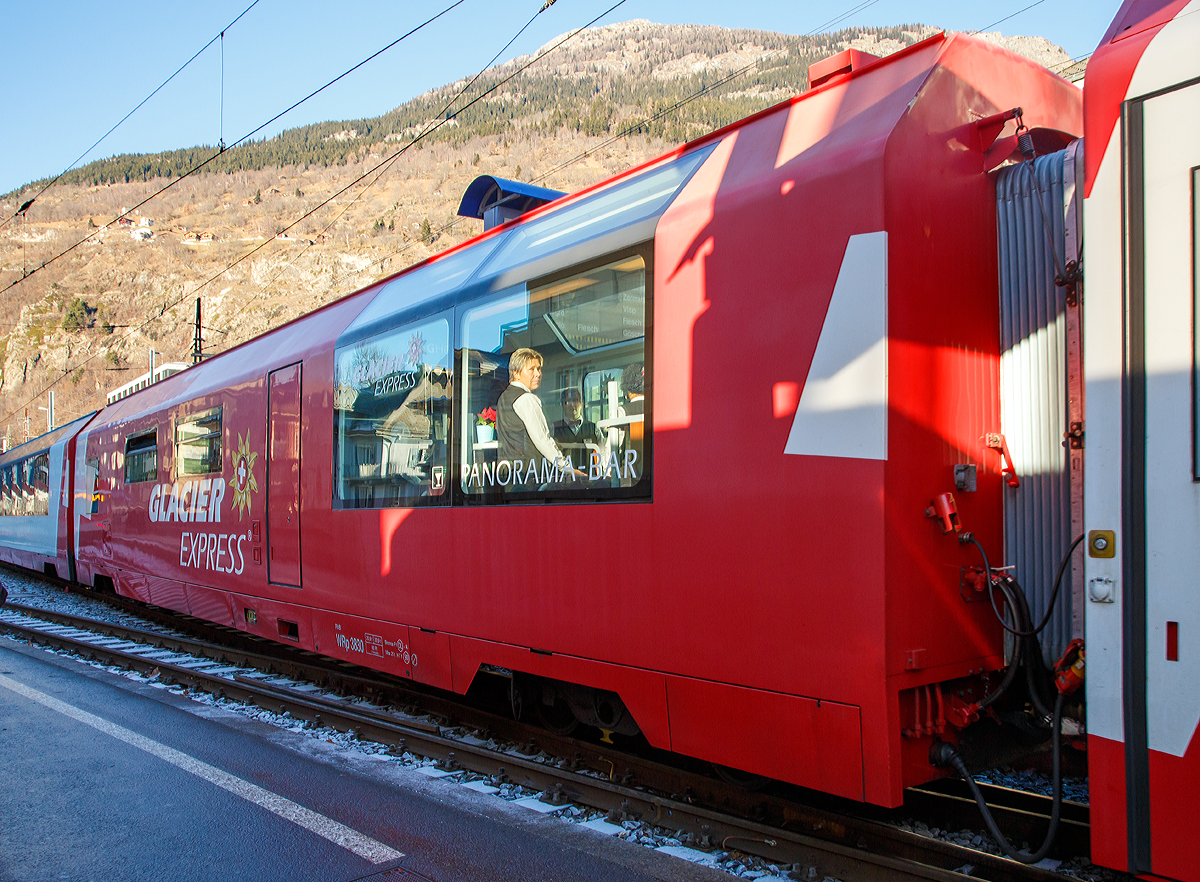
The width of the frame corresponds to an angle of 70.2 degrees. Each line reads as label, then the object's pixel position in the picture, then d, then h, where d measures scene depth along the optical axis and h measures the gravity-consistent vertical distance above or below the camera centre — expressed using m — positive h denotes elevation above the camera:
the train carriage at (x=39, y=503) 14.55 -0.83
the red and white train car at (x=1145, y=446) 2.42 +0.05
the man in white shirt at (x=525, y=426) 4.53 +0.19
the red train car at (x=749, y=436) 3.13 +0.11
